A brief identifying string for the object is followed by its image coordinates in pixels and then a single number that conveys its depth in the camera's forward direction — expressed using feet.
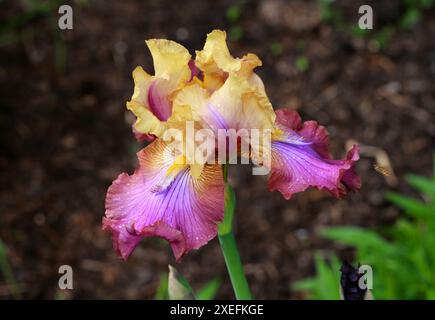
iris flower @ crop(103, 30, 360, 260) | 1.50
